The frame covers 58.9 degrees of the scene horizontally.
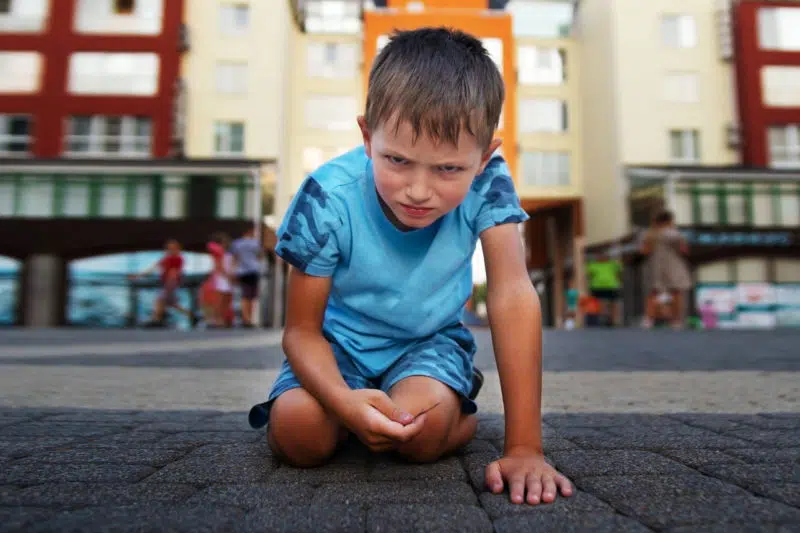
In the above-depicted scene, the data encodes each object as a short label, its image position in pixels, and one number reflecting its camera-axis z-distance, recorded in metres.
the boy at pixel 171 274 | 13.66
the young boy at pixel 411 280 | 1.69
